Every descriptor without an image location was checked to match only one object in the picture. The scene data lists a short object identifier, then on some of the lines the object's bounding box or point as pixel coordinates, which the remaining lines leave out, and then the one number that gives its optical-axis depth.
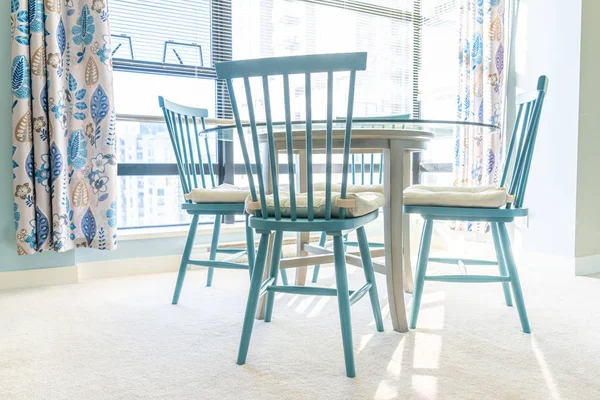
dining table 1.64
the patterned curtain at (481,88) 3.09
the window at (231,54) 2.81
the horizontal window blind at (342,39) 3.12
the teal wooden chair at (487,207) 1.61
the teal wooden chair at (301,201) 1.20
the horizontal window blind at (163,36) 2.74
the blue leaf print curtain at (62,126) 2.21
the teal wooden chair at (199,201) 1.97
